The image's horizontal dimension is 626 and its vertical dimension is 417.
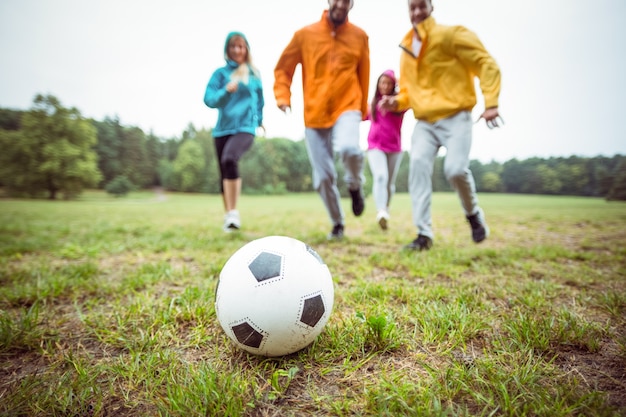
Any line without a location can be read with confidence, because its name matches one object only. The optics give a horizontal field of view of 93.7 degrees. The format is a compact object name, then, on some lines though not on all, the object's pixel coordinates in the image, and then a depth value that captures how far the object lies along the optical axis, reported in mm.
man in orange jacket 3709
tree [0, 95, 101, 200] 28422
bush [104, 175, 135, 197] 35866
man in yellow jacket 3203
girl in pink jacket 5254
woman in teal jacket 4504
